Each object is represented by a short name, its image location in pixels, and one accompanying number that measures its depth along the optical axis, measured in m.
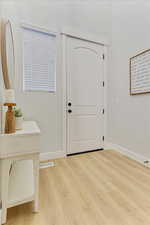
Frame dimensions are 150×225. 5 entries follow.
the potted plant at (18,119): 1.24
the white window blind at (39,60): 2.15
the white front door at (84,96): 2.50
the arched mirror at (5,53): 1.17
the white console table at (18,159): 1.02
